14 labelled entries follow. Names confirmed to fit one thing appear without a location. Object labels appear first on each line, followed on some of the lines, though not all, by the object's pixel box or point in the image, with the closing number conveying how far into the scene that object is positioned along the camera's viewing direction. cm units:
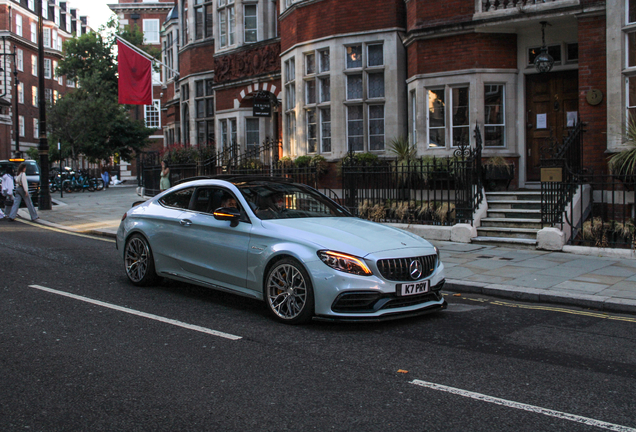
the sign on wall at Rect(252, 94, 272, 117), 2023
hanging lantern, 1376
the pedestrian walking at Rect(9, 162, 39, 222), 1853
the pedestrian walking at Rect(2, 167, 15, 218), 1995
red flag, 2298
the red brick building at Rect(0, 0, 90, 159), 5725
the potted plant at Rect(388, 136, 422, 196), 1395
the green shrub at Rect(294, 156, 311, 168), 1712
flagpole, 2323
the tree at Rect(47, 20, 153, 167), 4303
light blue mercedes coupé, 613
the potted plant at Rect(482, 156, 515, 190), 1373
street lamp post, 2259
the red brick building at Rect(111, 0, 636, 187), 1273
